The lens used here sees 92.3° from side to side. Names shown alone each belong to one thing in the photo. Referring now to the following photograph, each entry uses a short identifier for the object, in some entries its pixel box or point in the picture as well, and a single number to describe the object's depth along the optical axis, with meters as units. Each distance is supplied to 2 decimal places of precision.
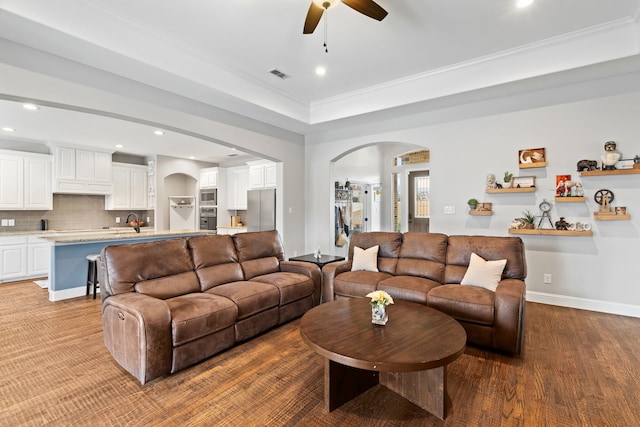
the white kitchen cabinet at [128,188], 7.23
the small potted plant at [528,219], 4.13
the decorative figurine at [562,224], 3.92
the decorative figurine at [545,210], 4.07
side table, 4.32
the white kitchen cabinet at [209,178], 8.09
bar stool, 4.50
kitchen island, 4.39
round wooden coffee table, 1.74
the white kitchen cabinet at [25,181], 5.71
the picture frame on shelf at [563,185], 3.92
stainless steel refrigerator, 6.37
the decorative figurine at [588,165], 3.75
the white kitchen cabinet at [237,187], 7.86
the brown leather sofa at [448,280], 2.62
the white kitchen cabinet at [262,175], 6.92
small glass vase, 2.21
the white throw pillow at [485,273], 3.02
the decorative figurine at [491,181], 4.39
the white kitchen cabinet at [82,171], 6.25
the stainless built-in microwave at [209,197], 8.04
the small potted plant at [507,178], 4.24
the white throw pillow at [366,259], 3.86
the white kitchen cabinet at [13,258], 5.38
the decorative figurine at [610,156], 3.60
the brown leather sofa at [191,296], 2.30
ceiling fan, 2.28
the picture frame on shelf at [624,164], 3.58
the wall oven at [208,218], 8.05
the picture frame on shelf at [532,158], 4.07
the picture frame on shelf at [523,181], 4.15
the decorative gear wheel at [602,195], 3.72
